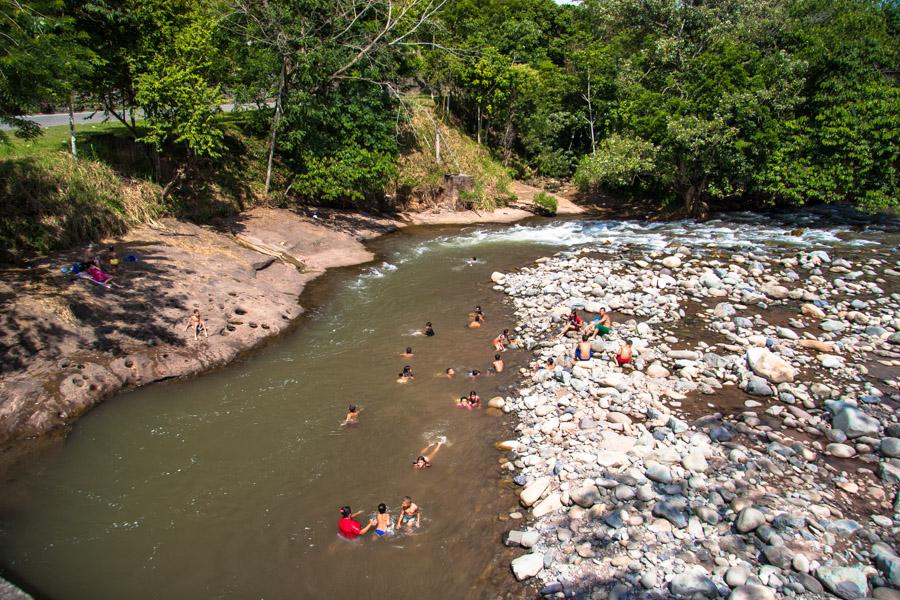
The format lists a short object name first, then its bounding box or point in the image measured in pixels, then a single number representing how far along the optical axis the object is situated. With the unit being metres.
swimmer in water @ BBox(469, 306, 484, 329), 20.58
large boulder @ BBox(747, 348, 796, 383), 14.95
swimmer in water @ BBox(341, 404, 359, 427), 14.70
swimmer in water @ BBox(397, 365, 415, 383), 16.88
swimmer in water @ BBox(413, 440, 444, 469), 12.99
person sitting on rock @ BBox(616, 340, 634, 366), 16.41
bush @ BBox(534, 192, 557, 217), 39.41
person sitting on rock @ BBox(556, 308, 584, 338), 18.98
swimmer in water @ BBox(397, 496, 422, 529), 11.35
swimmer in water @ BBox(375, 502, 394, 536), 11.16
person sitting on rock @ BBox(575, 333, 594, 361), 16.81
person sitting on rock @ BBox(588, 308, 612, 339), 18.31
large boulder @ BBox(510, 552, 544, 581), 9.74
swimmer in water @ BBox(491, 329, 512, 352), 18.72
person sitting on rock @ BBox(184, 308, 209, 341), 18.03
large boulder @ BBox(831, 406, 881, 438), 12.52
